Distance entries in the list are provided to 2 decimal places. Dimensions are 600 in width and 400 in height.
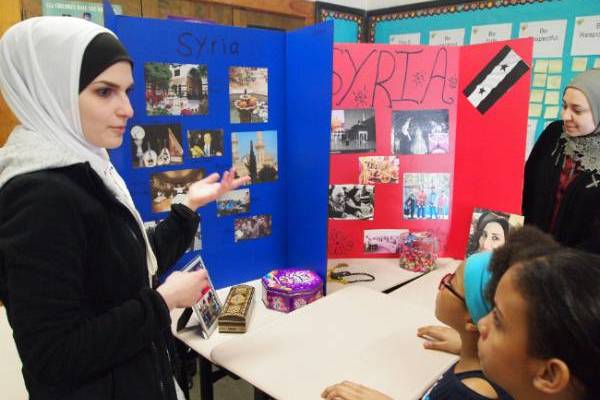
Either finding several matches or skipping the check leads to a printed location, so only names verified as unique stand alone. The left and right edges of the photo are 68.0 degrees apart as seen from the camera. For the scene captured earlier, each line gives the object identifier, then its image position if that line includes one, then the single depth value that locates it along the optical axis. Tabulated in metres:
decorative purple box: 1.52
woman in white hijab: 0.72
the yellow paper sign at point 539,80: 2.61
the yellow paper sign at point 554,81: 2.55
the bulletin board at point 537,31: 2.41
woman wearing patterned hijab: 1.61
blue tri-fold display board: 1.43
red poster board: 1.90
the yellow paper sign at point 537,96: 2.65
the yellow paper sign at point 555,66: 2.53
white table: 1.12
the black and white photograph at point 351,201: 2.01
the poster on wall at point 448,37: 2.90
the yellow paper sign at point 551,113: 2.62
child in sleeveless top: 0.87
